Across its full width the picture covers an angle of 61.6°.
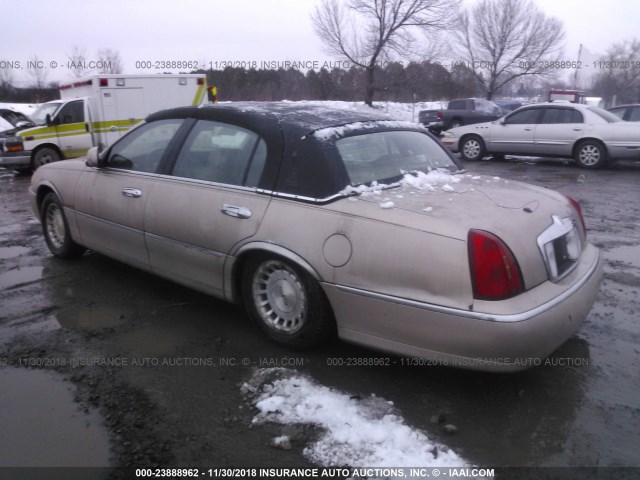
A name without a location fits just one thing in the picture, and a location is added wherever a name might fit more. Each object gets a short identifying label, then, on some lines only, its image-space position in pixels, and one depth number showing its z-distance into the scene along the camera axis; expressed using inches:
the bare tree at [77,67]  1607.2
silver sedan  438.0
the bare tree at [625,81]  1601.9
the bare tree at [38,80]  1723.2
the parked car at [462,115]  871.1
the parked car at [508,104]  1119.0
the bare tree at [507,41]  1354.6
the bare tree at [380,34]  1126.4
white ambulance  454.6
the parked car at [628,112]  491.5
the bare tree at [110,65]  1600.6
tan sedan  103.8
